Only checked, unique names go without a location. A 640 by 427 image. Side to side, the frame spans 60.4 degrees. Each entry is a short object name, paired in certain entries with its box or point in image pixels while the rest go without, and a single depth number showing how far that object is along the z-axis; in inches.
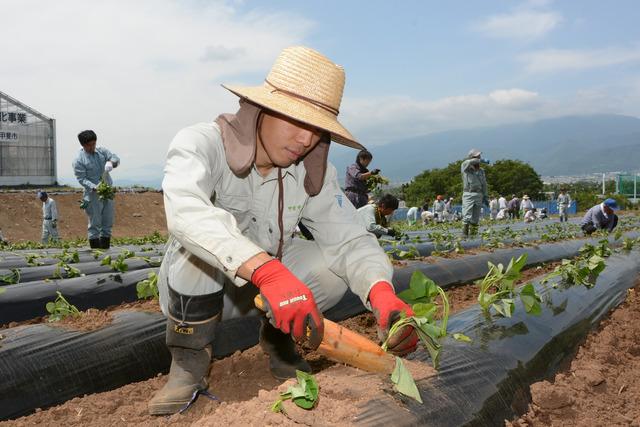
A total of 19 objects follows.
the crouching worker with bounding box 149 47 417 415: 70.6
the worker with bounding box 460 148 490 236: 385.7
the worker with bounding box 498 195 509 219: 1148.9
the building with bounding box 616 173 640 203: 2377.0
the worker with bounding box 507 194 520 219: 1127.0
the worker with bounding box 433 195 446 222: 1048.0
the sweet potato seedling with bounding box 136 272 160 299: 131.7
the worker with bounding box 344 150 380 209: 312.8
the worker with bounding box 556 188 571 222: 934.8
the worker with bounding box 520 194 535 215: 1041.8
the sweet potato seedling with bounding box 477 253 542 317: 103.6
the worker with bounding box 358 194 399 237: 271.6
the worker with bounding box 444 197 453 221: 1113.4
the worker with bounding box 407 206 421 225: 891.9
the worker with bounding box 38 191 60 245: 485.3
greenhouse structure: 1312.7
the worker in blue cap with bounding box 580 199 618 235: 437.1
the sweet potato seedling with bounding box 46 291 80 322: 116.1
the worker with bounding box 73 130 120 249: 295.7
